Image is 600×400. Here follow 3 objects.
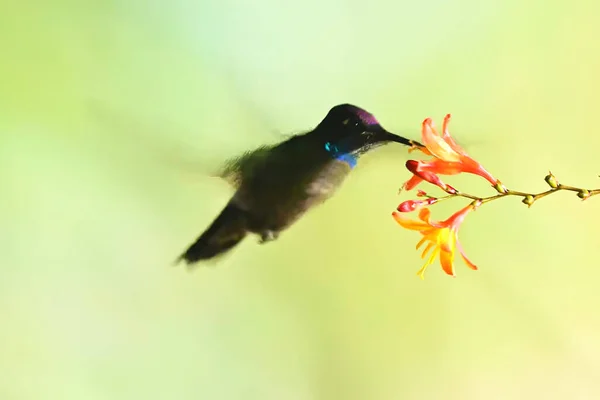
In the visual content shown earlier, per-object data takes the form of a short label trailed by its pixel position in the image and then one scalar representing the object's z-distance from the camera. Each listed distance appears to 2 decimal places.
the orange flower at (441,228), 4.03
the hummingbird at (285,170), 4.06
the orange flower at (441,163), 4.02
